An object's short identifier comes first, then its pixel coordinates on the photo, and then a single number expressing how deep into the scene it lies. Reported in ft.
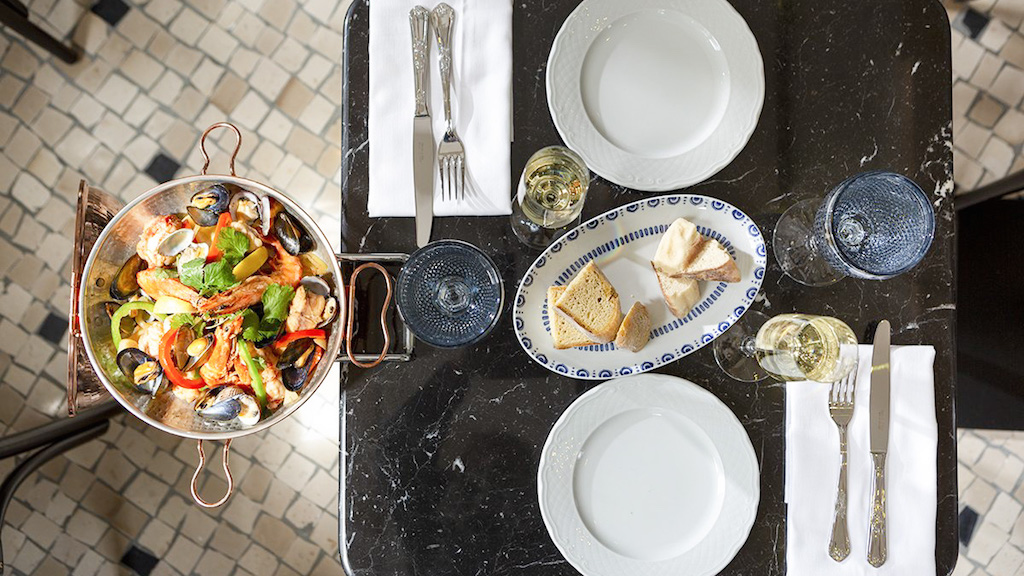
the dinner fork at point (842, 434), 3.92
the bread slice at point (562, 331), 3.82
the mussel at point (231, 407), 3.55
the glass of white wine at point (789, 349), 3.81
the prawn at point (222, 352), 3.57
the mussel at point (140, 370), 3.56
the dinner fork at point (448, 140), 3.92
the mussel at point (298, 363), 3.60
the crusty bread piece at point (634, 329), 3.80
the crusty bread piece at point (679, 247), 3.80
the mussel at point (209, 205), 3.59
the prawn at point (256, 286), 3.57
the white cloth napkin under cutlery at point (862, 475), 3.93
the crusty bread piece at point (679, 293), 3.83
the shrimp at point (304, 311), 3.60
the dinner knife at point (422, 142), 3.91
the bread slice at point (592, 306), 3.78
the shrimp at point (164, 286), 3.60
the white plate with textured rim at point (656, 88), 3.88
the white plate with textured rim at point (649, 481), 3.87
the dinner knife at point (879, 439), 3.91
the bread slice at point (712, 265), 3.80
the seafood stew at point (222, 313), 3.57
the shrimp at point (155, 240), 3.62
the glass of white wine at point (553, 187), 3.87
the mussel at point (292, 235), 3.64
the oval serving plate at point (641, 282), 3.88
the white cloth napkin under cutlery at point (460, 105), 3.94
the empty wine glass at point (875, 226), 3.63
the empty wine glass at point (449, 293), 3.71
